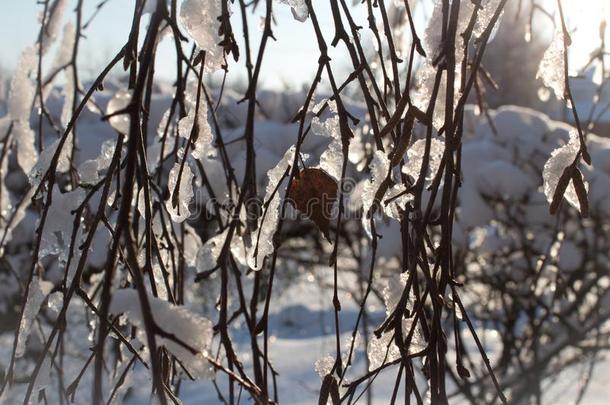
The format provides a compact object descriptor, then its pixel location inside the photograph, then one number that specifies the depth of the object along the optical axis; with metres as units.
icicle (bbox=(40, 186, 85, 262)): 0.99
